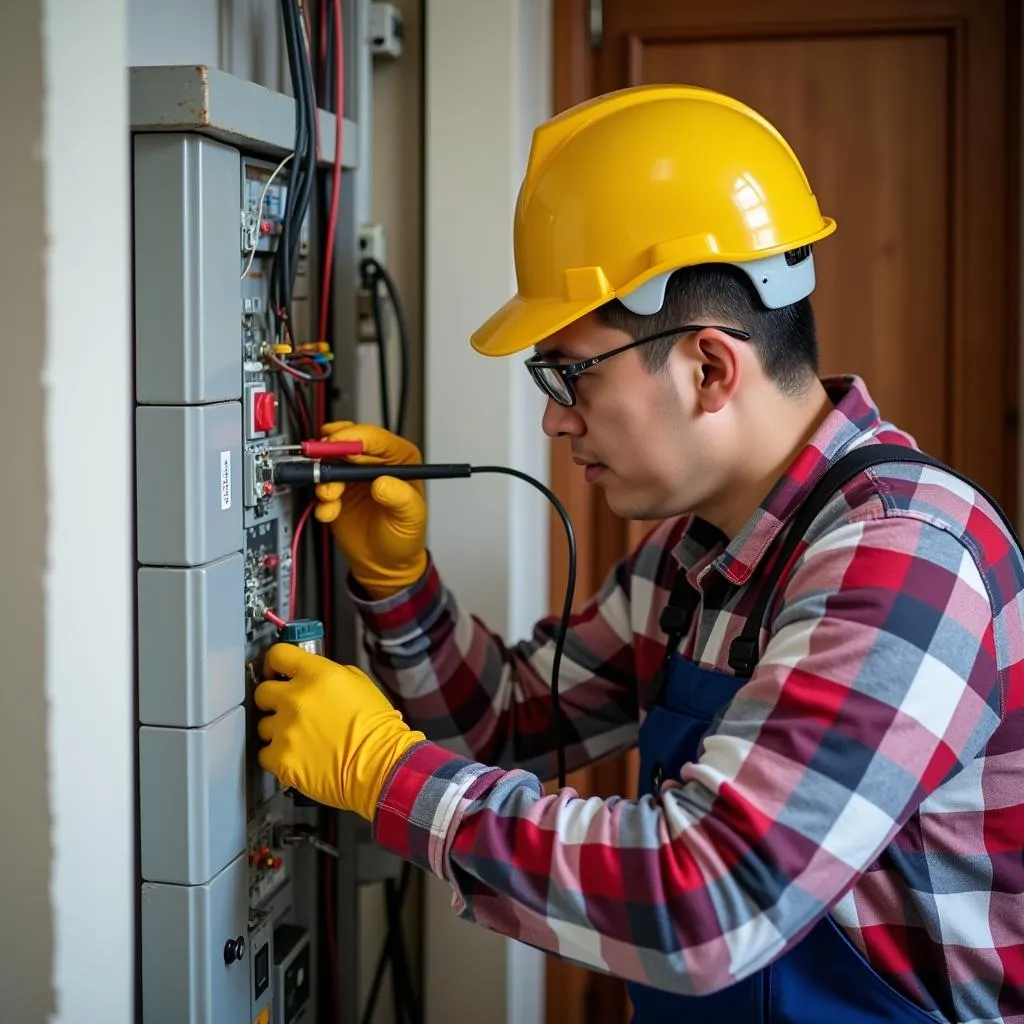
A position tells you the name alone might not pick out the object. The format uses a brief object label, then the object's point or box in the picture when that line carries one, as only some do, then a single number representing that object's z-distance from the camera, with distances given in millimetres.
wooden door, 2229
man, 1186
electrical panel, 1269
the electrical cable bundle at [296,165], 1502
